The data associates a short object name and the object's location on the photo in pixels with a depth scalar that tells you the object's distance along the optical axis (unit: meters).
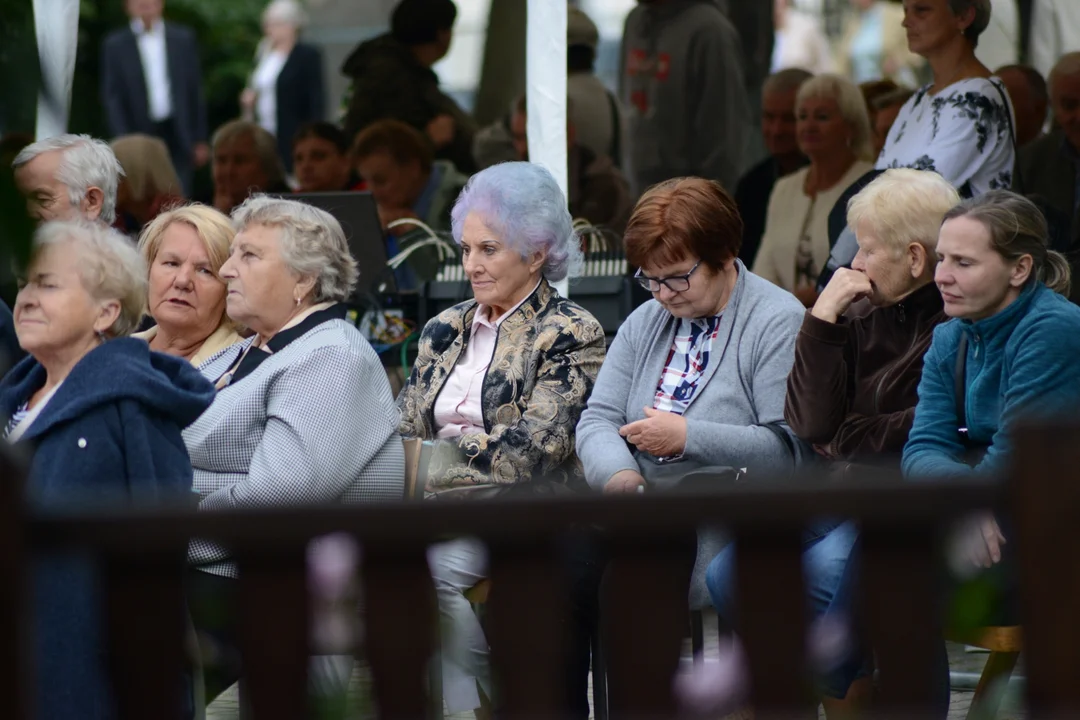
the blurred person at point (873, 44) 26.80
